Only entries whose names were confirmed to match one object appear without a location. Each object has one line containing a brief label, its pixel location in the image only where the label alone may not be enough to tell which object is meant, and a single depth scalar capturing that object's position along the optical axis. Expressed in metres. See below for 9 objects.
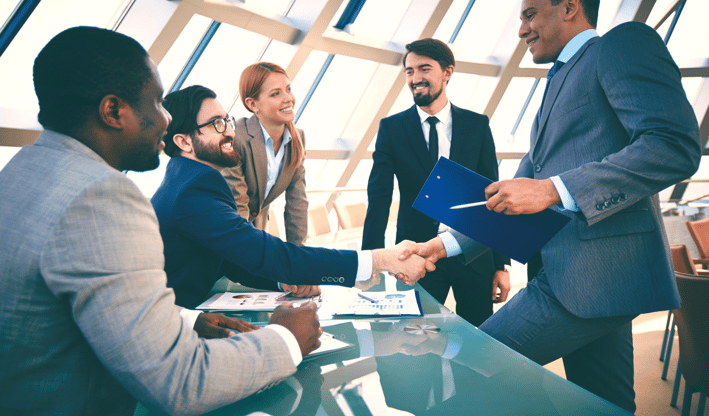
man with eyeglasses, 1.32
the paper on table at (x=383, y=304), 1.26
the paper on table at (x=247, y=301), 1.34
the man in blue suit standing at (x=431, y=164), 2.01
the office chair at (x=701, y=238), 3.65
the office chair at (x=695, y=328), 1.46
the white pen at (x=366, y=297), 1.41
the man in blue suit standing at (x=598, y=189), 0.95
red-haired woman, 2.34
